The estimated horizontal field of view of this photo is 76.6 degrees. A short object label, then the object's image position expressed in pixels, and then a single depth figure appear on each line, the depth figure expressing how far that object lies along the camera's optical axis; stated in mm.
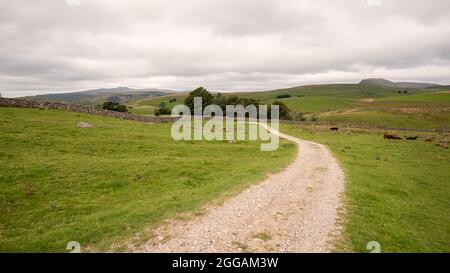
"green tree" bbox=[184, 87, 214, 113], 95231
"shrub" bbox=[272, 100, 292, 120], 105188
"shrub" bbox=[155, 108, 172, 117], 87050
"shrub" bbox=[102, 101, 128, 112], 100812
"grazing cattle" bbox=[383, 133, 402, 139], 51466
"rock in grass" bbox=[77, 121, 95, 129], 37531
